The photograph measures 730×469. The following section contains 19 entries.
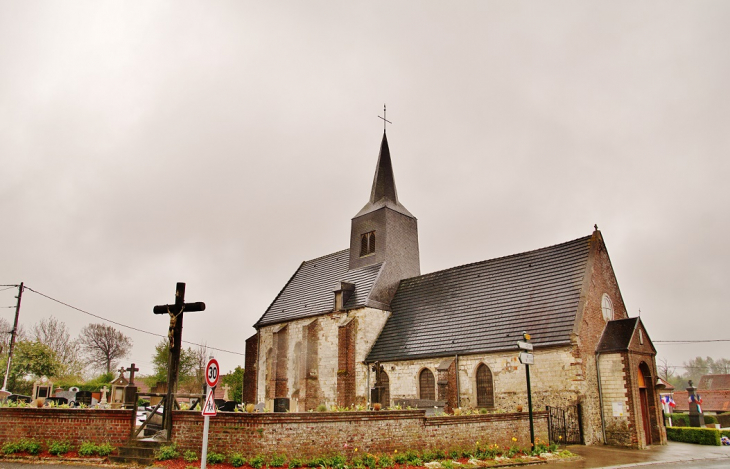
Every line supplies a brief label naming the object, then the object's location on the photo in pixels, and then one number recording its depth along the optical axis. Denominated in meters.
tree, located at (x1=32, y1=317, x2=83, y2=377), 67.44
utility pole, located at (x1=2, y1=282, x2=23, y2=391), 33.16
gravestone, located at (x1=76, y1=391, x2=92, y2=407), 26.03
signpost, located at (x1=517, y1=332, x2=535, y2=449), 16.12
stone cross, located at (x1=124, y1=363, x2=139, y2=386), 24.91
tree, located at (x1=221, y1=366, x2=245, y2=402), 43.09
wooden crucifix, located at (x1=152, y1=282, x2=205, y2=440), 14.45
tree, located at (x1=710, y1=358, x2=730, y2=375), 112.81
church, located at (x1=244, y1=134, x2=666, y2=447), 20.61
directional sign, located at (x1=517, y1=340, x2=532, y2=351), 16.37
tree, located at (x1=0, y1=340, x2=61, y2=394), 42.62
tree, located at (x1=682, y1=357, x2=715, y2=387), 114.84
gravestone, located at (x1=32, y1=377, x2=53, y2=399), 33.59
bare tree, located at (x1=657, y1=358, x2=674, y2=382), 84.49
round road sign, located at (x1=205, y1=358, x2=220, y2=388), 10.59
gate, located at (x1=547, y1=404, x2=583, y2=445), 19.50
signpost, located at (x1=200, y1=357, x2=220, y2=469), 10.47
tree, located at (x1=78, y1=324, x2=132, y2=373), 73.88
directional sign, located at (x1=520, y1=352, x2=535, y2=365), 16.27
